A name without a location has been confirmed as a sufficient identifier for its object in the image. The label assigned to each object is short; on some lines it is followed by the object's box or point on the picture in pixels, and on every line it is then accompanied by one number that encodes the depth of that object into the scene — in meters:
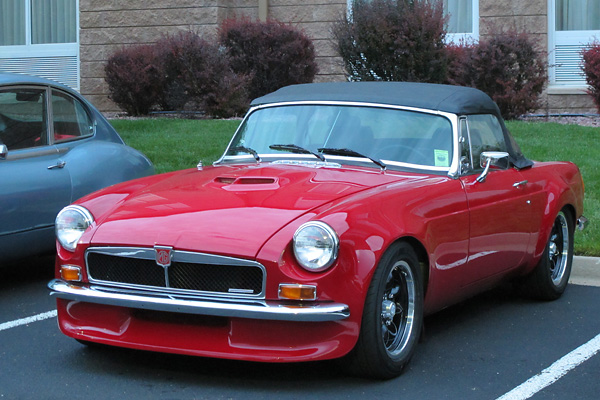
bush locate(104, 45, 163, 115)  15.63
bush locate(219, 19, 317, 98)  15.05
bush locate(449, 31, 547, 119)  13.87
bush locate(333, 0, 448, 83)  13.48
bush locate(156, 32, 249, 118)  14.44
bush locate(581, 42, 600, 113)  14.11
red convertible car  4.16
